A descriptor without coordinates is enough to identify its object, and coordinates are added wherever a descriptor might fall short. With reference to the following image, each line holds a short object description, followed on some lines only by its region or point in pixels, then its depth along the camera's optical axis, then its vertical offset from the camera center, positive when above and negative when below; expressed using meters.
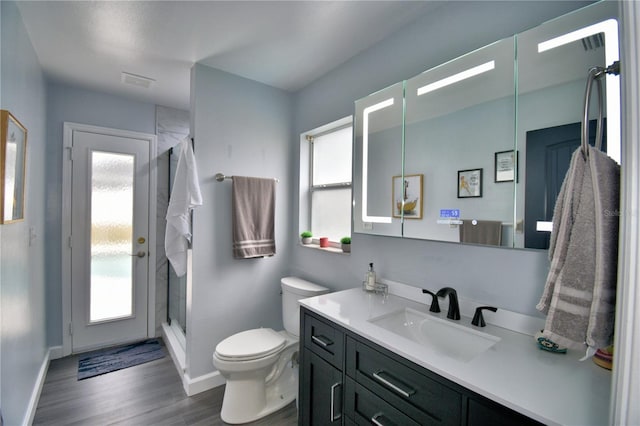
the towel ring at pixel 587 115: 0.81 +0.30
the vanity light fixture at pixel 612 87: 0.94 +0.43
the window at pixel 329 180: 2.33 +0.29
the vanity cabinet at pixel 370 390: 0.88 -0.68
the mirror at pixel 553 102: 0.98 +0.43
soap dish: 1.77 -0.47
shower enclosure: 2.64 -0.85
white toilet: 1.84 -1.04
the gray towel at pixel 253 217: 2.33 -0.04
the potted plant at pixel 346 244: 2.13 -0.23
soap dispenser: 1.80 -0.43
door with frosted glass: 2.78 -0.30
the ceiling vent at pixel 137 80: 2.44 +1.15
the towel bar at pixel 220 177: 2.27 +0.28
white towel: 2.10 +0.05
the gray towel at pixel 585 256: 0.72 -0.11
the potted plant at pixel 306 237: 2.55 -0.22
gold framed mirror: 1.23 +0.20
